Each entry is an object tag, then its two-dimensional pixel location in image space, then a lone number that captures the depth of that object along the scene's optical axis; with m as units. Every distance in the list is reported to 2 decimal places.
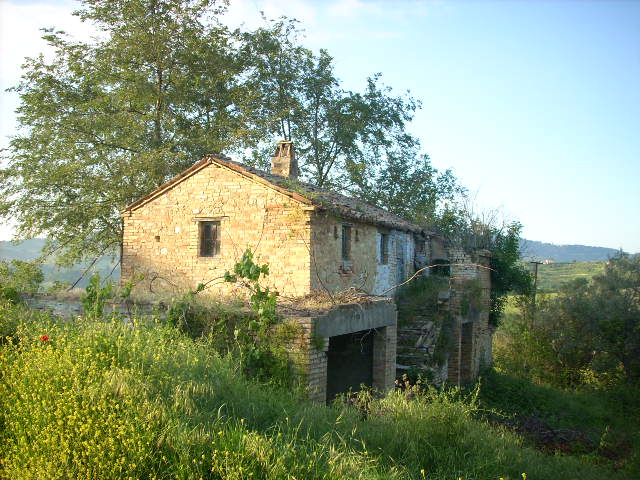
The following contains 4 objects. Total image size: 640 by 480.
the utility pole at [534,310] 25.48
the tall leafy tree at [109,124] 20.41
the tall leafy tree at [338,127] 27.80
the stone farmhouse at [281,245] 13.10
